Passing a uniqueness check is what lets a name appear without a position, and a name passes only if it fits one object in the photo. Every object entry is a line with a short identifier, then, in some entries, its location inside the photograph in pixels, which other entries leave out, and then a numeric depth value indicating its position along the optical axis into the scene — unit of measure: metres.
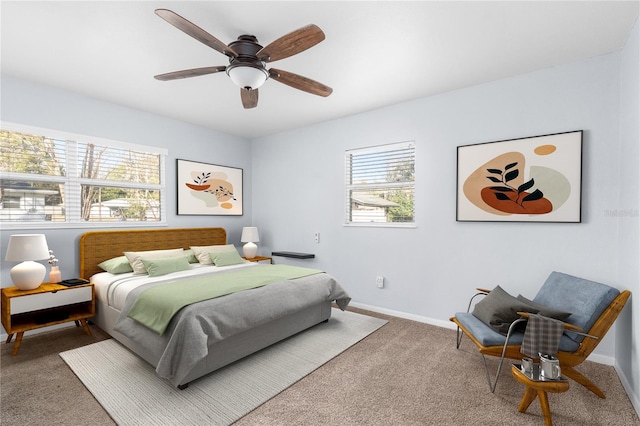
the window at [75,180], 3.22
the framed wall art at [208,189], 4.61
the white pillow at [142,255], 3.54
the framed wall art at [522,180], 2.81
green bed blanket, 2.42
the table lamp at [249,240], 4.94
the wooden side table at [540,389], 1.84
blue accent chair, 2.09
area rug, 2.00
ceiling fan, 1.85
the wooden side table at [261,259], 4.90
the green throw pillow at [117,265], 3.51
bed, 2.25
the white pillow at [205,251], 4.22
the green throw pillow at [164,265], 3.47
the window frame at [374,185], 3.85
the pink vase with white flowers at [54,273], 3.22
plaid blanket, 1.99
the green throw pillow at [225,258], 4.14
